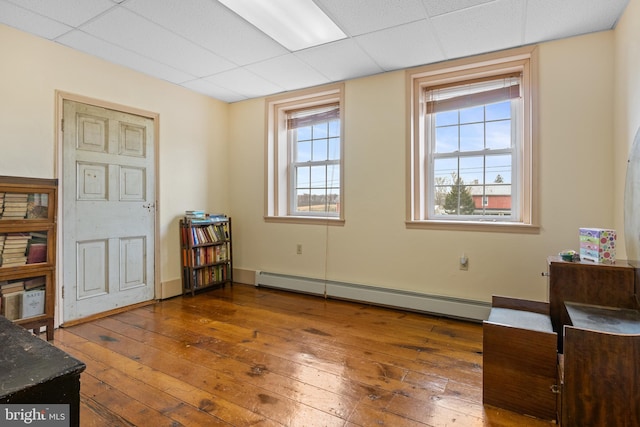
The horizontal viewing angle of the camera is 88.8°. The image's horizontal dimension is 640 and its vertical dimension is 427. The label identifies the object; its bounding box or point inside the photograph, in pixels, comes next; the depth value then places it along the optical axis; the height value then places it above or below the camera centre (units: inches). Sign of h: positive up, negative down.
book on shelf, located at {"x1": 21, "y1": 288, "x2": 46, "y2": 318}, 97.6 -27.7
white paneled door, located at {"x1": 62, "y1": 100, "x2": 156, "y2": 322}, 116.3 +0.6
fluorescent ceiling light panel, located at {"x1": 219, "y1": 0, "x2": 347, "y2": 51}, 91.4 +58.1
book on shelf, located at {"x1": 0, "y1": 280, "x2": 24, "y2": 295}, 94.1 -22.2
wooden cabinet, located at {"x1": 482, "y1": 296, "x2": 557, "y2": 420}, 64.1 -31.2
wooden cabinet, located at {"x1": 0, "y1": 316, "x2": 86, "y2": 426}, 29.4 -15.6
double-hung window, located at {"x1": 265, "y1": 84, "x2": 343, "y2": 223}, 155.3 +28.2
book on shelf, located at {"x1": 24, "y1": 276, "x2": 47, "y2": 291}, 98.9 -21.8
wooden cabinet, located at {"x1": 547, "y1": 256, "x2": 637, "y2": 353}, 70.7 -16.2
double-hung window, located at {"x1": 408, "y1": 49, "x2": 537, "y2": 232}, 115.6 +25.2
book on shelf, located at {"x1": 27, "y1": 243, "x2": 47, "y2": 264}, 99.2 -12.8
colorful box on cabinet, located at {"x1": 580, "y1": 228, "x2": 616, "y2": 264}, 75.7 -7.8
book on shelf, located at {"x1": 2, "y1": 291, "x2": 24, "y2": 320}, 93.6 -27.4
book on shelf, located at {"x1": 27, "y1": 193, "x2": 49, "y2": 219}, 98.9 +1.6
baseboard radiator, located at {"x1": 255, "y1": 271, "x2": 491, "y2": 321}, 118.0 -34.3
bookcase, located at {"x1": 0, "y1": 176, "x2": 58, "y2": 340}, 94.1 -11.8
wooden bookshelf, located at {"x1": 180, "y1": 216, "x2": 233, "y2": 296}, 149.7 -19.9
